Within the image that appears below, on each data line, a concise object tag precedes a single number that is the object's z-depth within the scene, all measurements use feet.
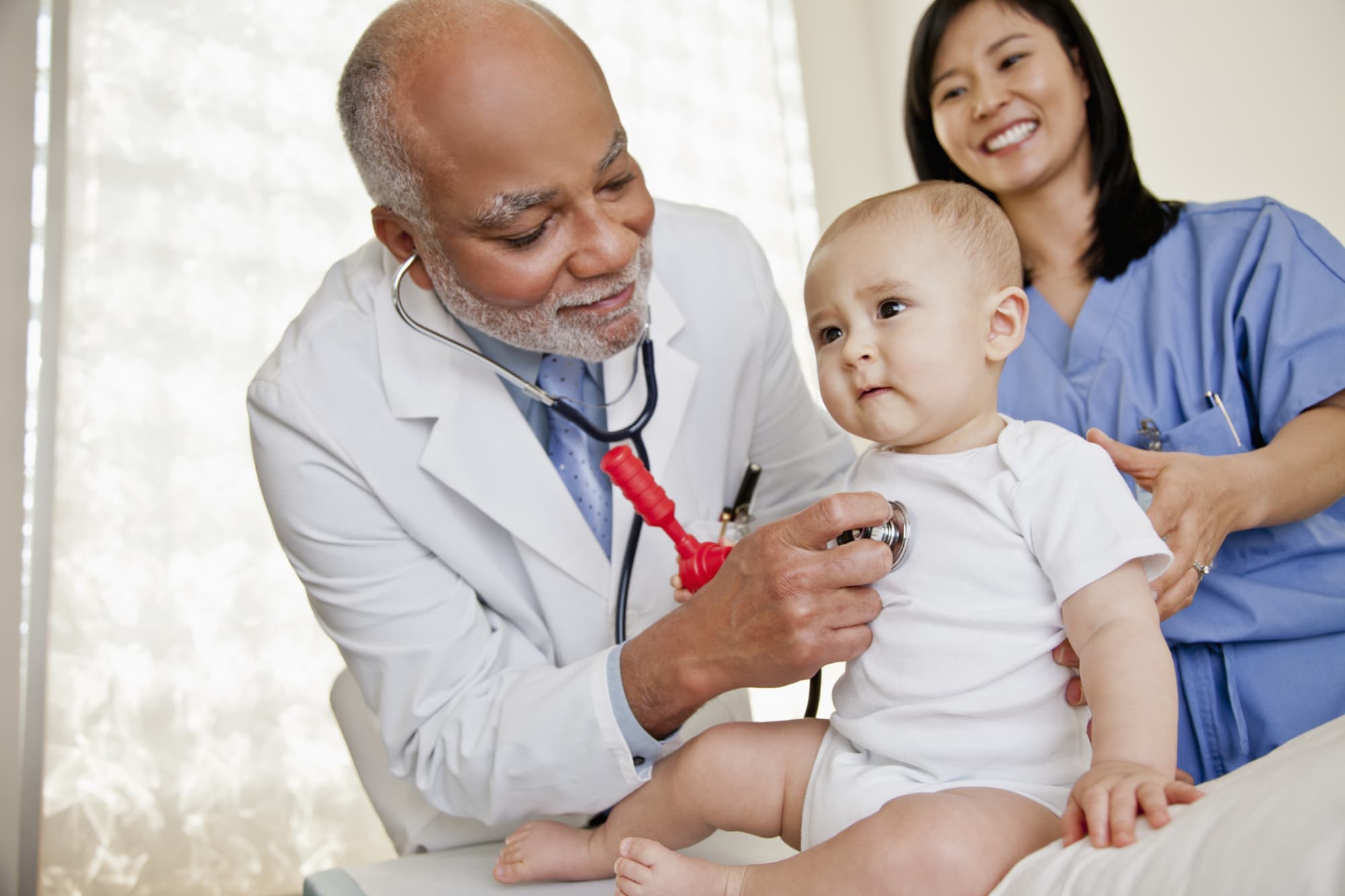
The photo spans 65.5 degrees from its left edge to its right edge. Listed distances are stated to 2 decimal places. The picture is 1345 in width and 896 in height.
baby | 2.80
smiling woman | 3.77
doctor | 3.88
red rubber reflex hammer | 3.82
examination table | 1.90
